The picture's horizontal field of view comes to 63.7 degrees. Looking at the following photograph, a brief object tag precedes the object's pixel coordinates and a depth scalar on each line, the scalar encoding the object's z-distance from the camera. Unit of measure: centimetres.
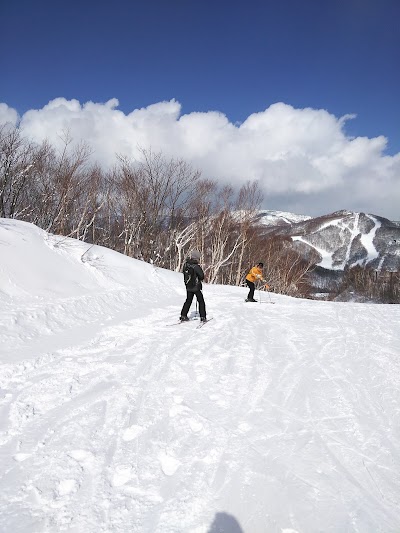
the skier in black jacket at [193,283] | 827
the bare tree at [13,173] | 2011
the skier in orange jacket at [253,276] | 1195
